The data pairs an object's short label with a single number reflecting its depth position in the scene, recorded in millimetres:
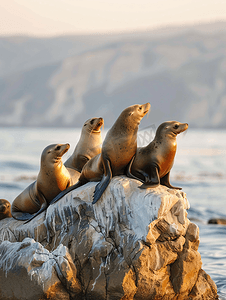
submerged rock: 25944
